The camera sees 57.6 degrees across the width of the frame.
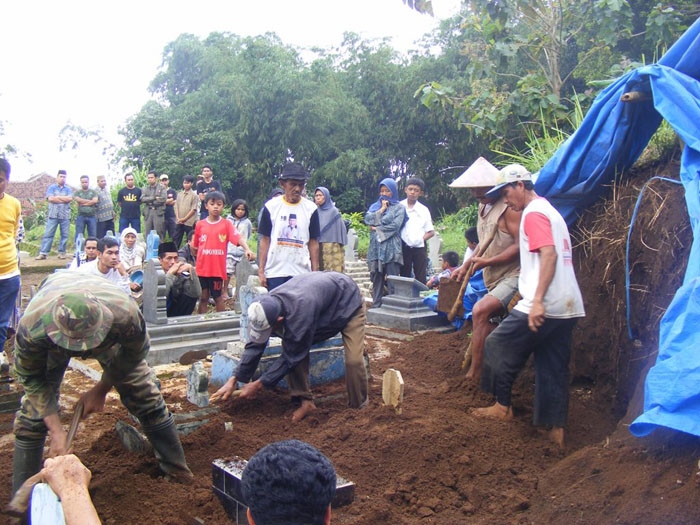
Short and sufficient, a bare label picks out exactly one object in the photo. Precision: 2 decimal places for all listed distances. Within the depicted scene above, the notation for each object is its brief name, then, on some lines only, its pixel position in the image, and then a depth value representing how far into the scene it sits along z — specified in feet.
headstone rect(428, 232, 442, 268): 42.50
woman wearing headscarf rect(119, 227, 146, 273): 30.04
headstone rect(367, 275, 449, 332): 27.20
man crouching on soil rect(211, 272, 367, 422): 15.08
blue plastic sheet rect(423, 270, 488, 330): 21.65
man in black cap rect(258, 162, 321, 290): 19.71
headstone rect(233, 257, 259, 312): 30.45
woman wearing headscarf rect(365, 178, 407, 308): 29.25
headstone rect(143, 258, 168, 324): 22.71
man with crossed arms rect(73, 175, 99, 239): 40.45
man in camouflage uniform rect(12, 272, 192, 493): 9.48
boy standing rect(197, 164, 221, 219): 38.96
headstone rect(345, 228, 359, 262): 44.98
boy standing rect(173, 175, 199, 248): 38.06
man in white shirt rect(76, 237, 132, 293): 21.65
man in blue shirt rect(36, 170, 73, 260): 41.83
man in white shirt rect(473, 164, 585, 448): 13.74
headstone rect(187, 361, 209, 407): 16.08
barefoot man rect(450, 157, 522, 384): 16.84
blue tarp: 10.58
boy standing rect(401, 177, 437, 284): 29.25
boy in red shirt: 25.05
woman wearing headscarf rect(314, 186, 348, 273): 28.78
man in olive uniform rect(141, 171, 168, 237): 40.91
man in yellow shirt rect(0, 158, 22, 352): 16.87
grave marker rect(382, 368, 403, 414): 14.67
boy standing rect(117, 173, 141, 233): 40.86
